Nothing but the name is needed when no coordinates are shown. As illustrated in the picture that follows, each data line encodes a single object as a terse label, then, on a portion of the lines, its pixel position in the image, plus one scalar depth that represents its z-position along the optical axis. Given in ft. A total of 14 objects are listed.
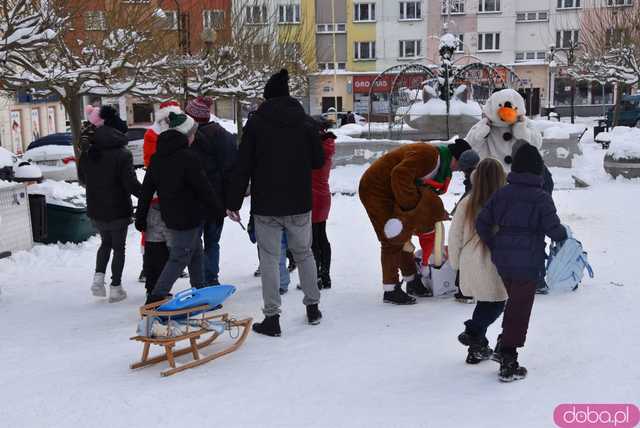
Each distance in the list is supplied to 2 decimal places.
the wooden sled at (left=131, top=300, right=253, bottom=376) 15.78
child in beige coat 15.15
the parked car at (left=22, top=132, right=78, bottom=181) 58.54
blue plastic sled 16.19
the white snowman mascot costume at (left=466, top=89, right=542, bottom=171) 22.26
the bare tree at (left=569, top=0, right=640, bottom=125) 84.18
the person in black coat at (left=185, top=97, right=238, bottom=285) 21.62
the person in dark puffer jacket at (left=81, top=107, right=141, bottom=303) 21.77
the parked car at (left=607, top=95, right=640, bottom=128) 112.57
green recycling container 31.42
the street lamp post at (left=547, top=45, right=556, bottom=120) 136.77
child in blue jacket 14.14
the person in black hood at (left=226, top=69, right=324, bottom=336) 17.75
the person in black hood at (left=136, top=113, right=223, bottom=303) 18.89
